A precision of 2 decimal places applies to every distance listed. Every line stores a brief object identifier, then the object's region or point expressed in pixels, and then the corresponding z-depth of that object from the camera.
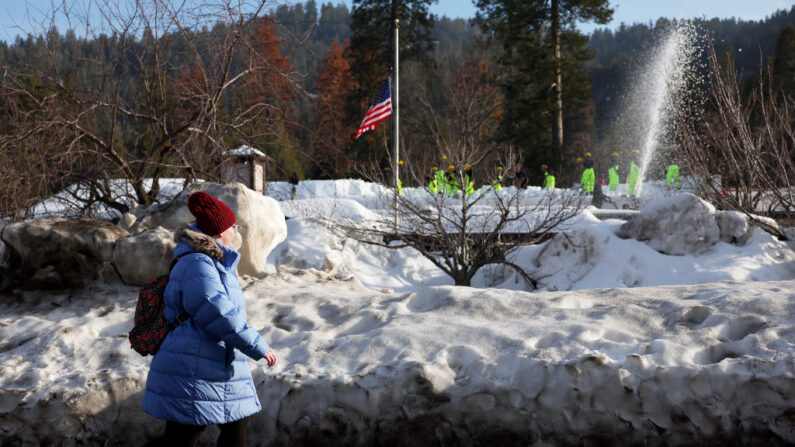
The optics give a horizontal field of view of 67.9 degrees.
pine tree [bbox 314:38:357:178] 32.57
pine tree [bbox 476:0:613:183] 27.61
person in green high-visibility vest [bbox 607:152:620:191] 26.70
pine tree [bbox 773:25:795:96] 31.94
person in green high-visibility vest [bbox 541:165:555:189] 18.57
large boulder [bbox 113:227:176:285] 5.16
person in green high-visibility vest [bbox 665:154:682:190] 23.36
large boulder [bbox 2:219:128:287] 5.30
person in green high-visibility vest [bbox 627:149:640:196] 24.93
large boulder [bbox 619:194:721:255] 9.61
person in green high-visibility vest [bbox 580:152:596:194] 20.56
